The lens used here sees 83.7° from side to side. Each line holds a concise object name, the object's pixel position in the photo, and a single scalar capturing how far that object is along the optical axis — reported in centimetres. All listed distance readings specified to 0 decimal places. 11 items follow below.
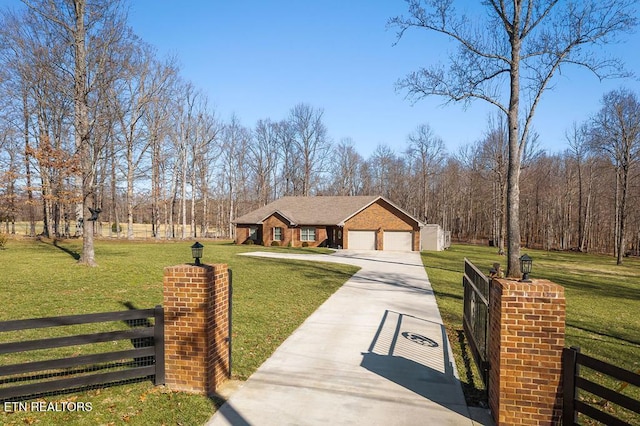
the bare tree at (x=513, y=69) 1178
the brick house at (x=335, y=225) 3300
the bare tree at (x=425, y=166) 5272
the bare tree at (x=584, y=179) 4366
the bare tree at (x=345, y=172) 6041
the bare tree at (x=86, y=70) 1447
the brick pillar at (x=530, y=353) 412
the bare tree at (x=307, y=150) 5469
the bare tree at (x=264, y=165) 5509
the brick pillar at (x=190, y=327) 499
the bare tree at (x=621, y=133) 2955
